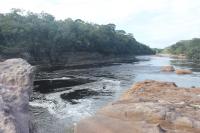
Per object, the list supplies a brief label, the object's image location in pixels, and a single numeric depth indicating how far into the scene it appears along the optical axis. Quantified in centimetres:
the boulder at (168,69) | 3344
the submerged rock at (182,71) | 3113
